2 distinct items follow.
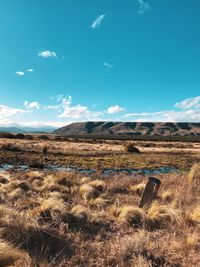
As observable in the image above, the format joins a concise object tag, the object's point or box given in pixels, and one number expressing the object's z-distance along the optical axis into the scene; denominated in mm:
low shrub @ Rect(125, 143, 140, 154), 51291
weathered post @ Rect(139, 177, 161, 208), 9008
